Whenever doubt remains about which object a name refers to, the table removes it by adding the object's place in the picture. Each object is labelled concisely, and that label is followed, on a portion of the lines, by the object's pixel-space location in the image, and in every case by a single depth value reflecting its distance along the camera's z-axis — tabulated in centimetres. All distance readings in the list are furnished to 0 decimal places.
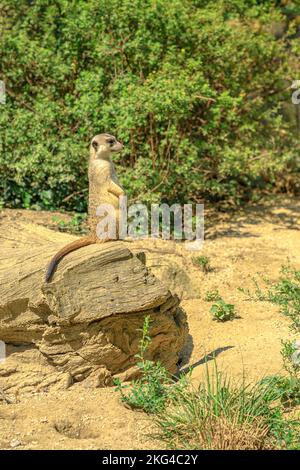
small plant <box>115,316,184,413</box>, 893
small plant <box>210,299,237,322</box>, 1286
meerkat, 1102
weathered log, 986
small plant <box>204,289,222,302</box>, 1380
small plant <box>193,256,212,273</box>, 1516
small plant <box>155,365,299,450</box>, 800
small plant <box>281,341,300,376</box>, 990
